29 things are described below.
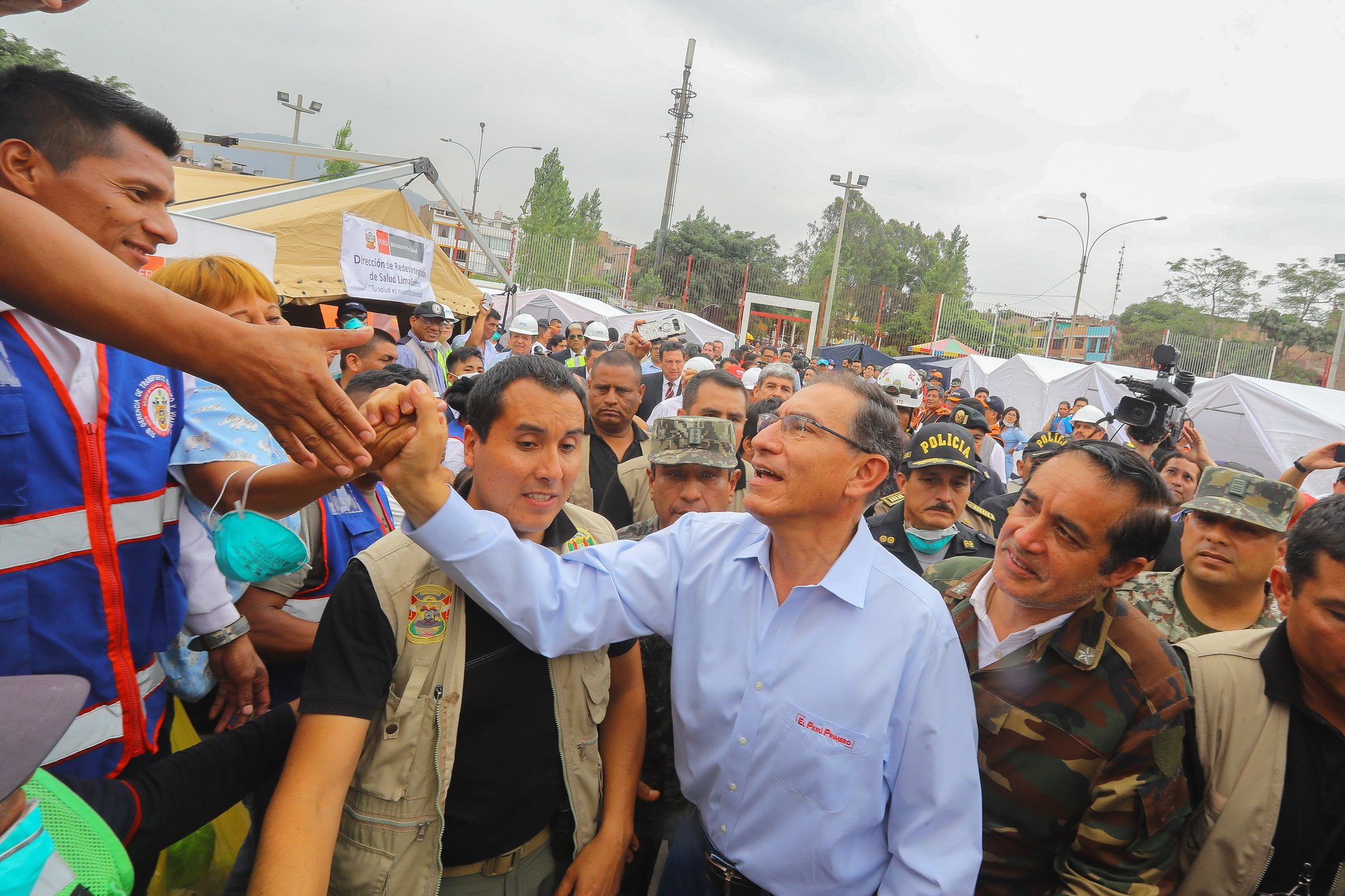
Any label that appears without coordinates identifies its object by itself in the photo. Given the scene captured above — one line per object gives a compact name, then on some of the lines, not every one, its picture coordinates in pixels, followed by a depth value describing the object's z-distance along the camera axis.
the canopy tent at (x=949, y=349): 28.64
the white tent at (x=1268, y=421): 9.98
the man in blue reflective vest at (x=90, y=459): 1.53
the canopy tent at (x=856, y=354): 18.72
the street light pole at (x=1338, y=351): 22.05
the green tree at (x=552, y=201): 40.47
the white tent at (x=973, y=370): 19.94
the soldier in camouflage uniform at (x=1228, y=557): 2.90
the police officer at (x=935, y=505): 3.77
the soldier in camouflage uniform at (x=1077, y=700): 1.78
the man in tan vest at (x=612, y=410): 4.75
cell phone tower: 36.28
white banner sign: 8.13
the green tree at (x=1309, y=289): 40.25
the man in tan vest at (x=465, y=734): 1.60
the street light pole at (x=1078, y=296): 31.59
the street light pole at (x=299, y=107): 32.28
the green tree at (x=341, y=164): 25.33
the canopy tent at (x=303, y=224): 7.48
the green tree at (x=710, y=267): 37.53
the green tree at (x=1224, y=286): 49.72
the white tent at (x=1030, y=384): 17.09
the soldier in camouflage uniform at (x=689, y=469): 3.26
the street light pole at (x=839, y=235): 29.79
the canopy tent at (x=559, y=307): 19.88
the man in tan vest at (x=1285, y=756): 1.93
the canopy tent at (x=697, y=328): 18.95
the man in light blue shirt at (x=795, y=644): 1.69
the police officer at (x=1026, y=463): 4.61
